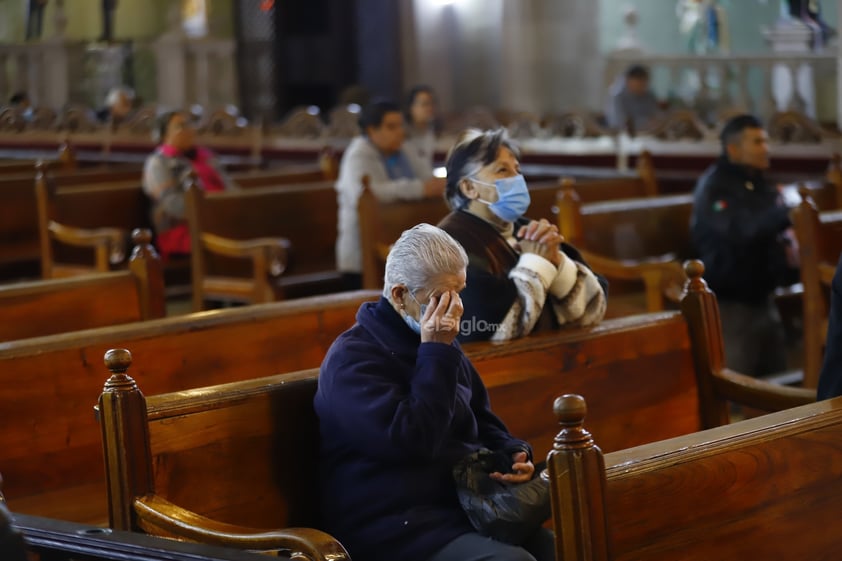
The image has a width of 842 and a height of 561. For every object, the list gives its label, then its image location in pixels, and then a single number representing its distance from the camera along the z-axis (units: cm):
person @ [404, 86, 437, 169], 745
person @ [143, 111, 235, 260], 716
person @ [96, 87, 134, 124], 1211
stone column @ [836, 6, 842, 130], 810
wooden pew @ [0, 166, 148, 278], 752
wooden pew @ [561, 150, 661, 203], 705
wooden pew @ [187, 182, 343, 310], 628
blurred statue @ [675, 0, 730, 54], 1431
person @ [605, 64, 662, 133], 1048
